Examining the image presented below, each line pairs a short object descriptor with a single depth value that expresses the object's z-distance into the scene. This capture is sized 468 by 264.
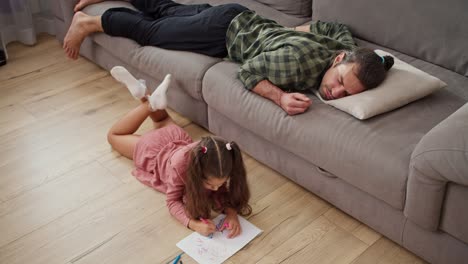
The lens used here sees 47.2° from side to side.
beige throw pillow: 1.88
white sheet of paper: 1.85
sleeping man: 1.99
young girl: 1.79
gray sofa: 1.62
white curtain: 3.27
